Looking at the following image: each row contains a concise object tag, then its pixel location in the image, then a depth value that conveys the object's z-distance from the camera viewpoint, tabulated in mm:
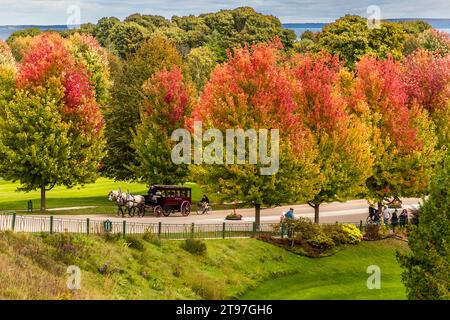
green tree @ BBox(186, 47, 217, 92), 108062
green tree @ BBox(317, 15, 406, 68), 94625
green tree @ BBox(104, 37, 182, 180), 66750
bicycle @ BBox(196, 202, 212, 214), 58266
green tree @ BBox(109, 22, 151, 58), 151812
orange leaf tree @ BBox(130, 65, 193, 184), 60438
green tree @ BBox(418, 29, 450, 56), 106500
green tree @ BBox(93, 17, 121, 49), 161500
